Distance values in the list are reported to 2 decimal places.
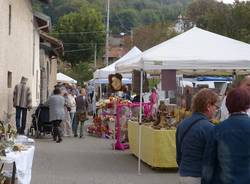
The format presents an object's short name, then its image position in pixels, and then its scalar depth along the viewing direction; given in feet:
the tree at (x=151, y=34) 226.19
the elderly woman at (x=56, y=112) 62.28
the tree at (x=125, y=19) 284.82
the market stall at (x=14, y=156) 25.93
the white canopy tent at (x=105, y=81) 103.05
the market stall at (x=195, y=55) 41.57
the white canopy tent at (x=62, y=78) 166.12
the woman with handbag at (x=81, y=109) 71.26
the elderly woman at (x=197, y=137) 19.03
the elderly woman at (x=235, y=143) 17.65
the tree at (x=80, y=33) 266.57
